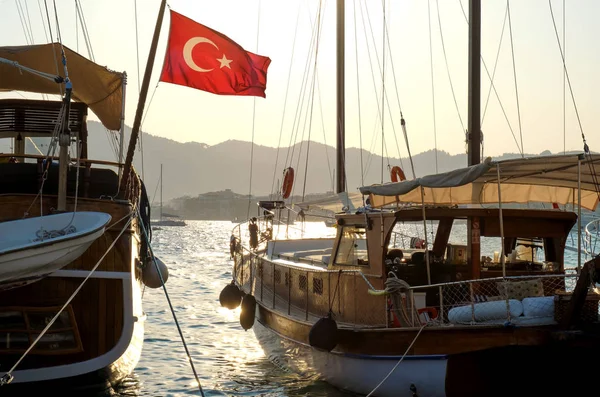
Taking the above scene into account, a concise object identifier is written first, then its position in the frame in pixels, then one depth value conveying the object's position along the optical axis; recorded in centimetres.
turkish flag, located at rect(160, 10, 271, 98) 1355
